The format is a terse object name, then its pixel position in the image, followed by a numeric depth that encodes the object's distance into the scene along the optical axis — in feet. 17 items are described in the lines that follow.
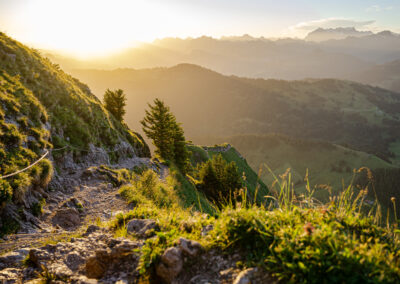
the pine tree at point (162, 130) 125.49
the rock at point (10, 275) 17.06
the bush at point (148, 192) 45.63
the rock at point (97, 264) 15.64
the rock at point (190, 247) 13.91
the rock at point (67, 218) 36.41
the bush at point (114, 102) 133.69
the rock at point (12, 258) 19.03
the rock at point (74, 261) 16.99
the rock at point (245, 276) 11.21
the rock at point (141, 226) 17.87
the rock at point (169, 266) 13.21
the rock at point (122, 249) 15.89
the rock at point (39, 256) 17.57
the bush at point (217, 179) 95.35
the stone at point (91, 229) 22.22
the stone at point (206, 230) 15.96
